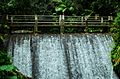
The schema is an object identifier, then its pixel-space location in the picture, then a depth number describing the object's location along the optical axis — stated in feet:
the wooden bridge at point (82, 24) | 51.70
